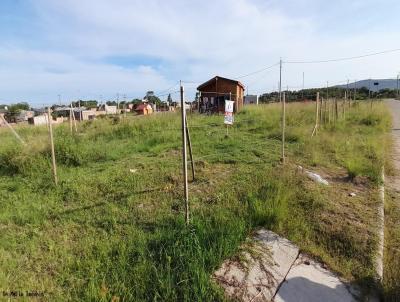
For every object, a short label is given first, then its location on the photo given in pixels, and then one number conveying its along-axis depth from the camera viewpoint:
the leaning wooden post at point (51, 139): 5.63
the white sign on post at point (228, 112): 8.63
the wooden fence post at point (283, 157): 6.82
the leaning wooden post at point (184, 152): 3.65
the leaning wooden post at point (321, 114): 13.31
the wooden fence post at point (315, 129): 10.25
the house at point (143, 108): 43.49
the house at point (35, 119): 31.99
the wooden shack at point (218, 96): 25.03
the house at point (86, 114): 38.37
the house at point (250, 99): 49.91
